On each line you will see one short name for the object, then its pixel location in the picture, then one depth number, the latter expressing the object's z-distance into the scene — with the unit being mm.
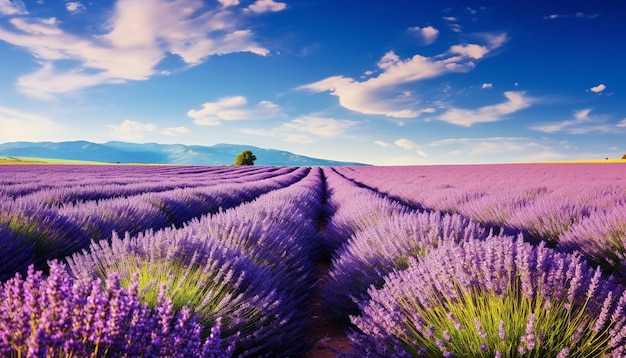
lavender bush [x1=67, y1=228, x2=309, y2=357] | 1853
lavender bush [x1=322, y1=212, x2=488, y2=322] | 2777
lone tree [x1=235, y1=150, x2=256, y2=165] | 63594
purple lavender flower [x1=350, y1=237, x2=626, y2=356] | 1556
